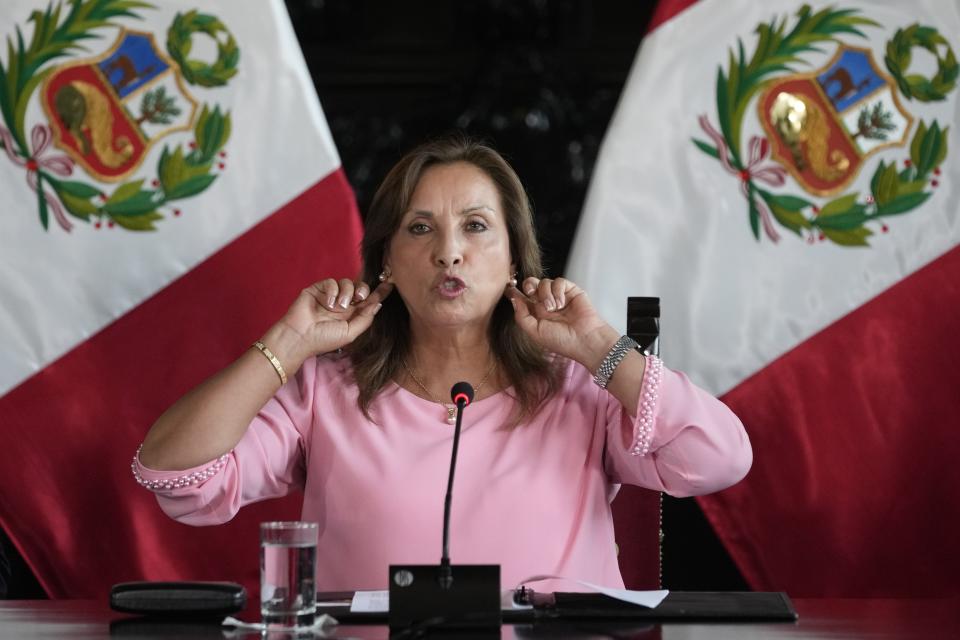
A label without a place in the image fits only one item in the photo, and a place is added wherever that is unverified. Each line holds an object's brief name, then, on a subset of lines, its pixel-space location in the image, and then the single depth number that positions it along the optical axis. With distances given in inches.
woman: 258.3
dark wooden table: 238.6
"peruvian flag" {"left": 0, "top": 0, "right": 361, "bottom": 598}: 275.5
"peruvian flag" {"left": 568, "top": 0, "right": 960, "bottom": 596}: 274.9
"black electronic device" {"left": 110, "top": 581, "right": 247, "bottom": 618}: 243.5
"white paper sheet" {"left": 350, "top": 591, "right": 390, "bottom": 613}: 243.6
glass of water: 239.7
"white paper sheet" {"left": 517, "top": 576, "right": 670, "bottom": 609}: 243.8
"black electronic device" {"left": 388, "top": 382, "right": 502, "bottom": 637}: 239.7
